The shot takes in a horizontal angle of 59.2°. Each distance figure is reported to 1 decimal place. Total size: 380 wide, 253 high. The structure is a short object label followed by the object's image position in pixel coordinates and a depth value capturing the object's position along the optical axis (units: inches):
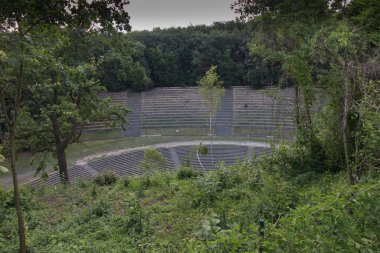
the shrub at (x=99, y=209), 319.6
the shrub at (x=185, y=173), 478.6
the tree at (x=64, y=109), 505.9
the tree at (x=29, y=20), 197.8
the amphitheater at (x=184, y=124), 973.2
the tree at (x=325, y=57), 248.3
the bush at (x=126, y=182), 462.1
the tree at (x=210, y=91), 975.6
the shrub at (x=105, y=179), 529.0
